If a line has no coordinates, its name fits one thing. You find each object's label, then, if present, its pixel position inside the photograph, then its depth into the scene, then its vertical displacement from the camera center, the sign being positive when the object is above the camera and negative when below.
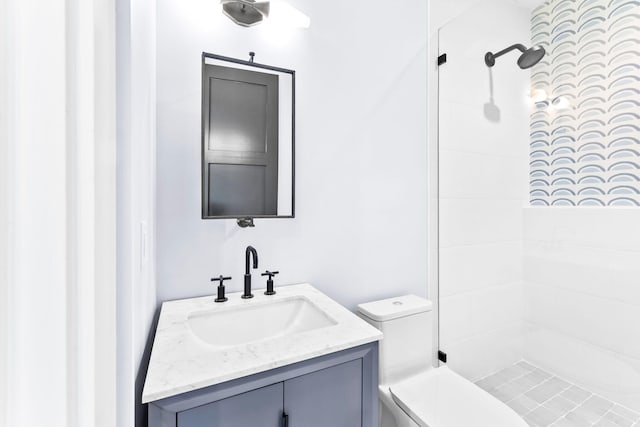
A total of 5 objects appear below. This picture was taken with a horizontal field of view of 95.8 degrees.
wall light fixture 1.12 +0.80
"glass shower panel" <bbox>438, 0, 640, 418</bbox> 1.33 +0.02
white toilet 1.05 -0.74
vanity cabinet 0.64 -0.47
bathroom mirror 1.10 +0.28
